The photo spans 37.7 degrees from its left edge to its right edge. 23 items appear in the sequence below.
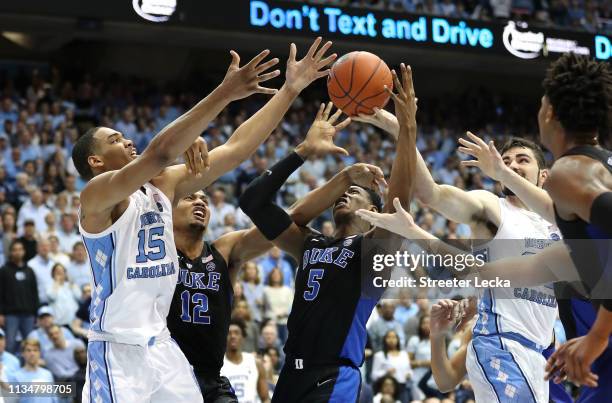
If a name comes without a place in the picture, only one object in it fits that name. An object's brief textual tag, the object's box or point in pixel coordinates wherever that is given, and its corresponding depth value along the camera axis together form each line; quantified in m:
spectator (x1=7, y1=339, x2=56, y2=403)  9.28
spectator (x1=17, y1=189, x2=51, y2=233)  12.10
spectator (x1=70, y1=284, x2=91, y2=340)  10.76
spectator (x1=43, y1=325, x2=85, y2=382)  10.09
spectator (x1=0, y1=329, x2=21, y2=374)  9.27
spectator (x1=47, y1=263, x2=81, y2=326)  10.96
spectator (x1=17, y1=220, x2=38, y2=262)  11.48
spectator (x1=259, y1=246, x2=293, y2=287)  12.58
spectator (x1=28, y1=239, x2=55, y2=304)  11.08
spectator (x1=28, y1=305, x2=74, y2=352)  10.24
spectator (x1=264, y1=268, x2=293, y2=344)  11.66
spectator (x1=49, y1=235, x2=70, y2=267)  11.35
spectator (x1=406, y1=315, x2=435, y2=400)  11.16
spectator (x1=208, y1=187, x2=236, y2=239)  13.04
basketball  5.50
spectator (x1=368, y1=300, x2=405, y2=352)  11.59
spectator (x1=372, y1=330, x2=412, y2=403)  11.00
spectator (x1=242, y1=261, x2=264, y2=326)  11.78
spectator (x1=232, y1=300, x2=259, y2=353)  10.67
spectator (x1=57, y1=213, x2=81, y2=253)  11.82
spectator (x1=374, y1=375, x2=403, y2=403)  10.62
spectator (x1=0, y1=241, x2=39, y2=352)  10.75
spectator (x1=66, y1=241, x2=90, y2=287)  11.34
